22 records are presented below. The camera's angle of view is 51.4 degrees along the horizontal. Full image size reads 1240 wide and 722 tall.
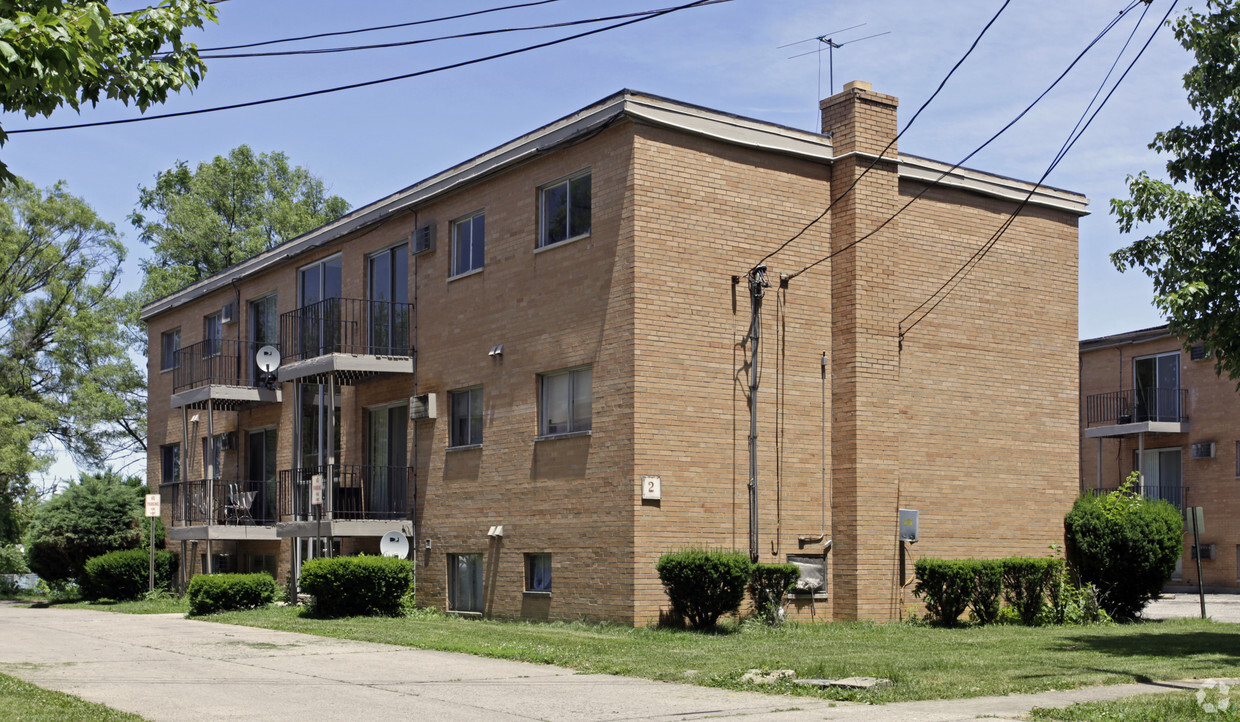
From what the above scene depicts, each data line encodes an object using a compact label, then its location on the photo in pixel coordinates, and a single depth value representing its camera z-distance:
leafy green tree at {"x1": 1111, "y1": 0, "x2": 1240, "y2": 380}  15.59
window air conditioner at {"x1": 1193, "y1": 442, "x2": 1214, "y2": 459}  37.66
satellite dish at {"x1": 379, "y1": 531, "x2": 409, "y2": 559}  23.17
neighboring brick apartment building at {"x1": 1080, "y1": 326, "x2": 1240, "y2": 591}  37.22
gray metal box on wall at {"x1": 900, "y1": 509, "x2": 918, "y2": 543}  20.53
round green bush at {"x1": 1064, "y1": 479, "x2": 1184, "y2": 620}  21.50
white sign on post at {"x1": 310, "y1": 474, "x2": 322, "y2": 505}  22.45
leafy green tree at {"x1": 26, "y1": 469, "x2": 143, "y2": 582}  32.03
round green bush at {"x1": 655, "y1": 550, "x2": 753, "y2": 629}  17.80
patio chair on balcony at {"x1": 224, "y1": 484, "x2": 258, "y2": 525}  29.17
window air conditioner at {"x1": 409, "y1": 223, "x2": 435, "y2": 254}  23.97
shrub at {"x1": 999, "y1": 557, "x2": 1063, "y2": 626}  20.52
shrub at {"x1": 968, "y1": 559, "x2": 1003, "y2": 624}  19.94
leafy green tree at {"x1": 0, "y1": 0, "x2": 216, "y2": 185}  7.93
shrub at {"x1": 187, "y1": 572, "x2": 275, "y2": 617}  23.94
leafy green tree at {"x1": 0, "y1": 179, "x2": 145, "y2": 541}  46.31
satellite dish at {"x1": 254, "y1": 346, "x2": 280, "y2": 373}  27.69
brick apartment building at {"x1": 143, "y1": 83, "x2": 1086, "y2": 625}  19.19
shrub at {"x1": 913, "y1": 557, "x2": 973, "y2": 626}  19.69
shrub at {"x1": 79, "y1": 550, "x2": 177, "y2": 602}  30.20
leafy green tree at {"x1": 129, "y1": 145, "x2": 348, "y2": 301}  50.88
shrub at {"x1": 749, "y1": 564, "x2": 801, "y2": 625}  18.67
